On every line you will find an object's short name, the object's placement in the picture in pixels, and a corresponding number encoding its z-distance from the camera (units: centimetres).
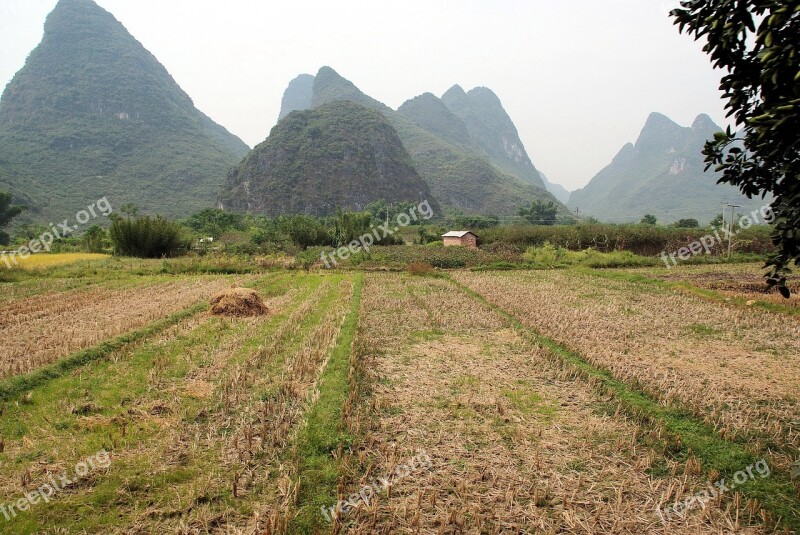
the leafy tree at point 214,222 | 4028
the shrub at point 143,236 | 2481
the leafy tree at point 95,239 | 2816
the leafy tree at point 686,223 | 4292
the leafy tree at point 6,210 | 3844
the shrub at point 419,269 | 1928
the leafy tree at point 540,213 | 5856
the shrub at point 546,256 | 2306
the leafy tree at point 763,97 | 245
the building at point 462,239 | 3212
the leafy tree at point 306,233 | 2992
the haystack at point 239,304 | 1012
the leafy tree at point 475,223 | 4885
